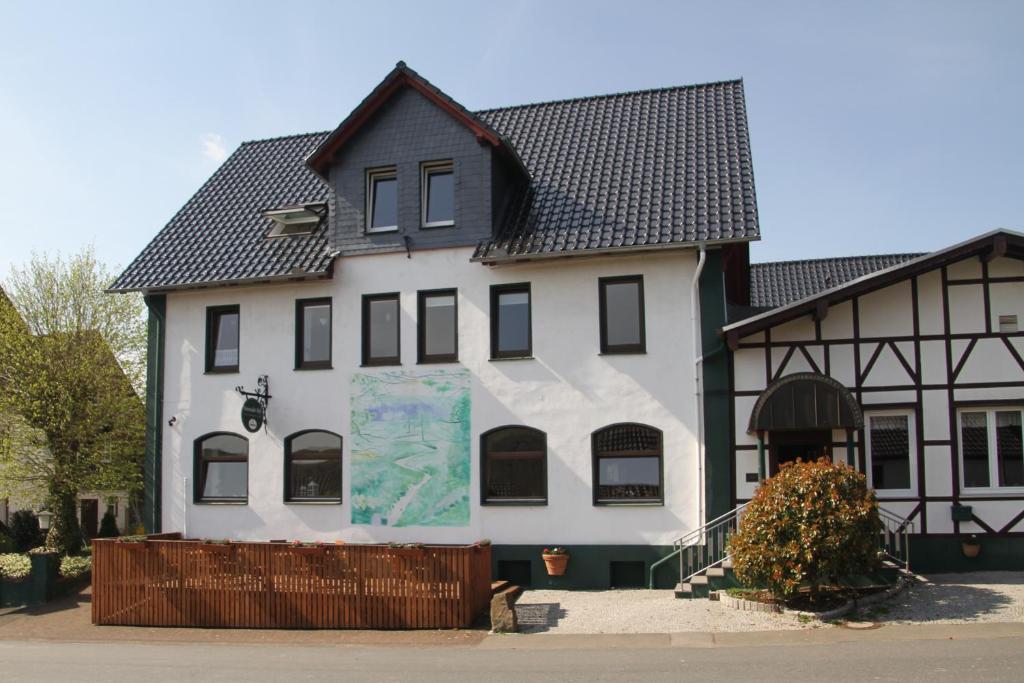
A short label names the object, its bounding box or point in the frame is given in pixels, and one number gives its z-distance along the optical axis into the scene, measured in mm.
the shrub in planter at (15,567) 18469
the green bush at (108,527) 29328
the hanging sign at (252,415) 18688
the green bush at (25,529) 28375
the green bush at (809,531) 13133
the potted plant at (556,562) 17031
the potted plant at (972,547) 15688
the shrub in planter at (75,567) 19266
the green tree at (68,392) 22000
